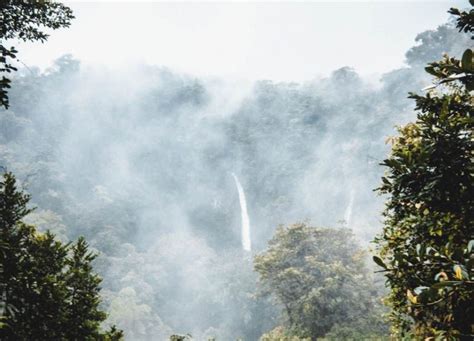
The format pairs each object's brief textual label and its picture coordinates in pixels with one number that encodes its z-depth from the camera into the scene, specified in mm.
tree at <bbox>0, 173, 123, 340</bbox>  5738
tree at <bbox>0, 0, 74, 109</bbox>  5262
